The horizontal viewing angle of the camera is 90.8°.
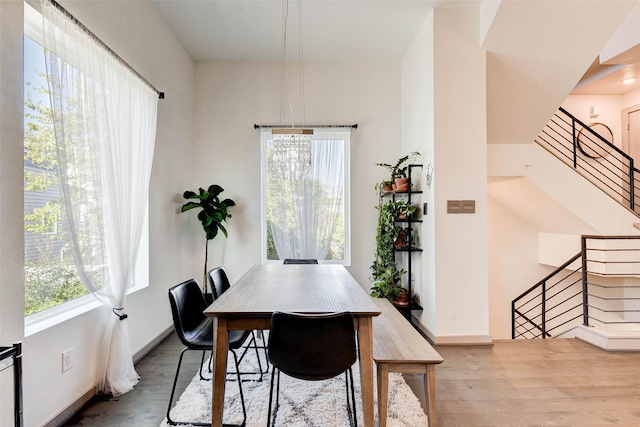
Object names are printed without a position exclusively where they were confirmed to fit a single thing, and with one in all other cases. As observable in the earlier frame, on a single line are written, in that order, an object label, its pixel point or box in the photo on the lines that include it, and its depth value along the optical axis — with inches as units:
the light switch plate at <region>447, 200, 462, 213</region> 129.7
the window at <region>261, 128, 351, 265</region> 167.8
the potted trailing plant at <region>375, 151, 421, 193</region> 144.4
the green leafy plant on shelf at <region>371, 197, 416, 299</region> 144.9
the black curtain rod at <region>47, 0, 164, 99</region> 74.9
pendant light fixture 111.5
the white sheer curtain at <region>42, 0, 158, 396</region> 76.0
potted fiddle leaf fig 151.9
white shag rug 77.5
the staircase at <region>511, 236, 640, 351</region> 124.7
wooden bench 73.0
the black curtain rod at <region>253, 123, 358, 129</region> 170.4
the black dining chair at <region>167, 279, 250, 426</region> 77.2
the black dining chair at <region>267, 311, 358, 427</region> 61.7
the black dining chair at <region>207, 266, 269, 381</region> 99.6
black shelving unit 143.6
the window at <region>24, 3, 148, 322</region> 72.9
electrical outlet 77.1
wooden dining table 67.0
